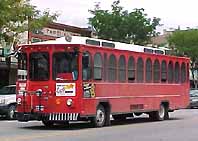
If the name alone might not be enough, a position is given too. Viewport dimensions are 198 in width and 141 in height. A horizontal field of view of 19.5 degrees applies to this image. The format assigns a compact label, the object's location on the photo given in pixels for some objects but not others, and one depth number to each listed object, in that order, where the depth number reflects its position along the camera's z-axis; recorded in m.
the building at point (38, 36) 37.62
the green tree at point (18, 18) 28.62
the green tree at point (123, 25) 47.91
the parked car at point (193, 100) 40.84
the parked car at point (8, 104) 26.83
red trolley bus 19.59
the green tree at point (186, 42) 59.44
